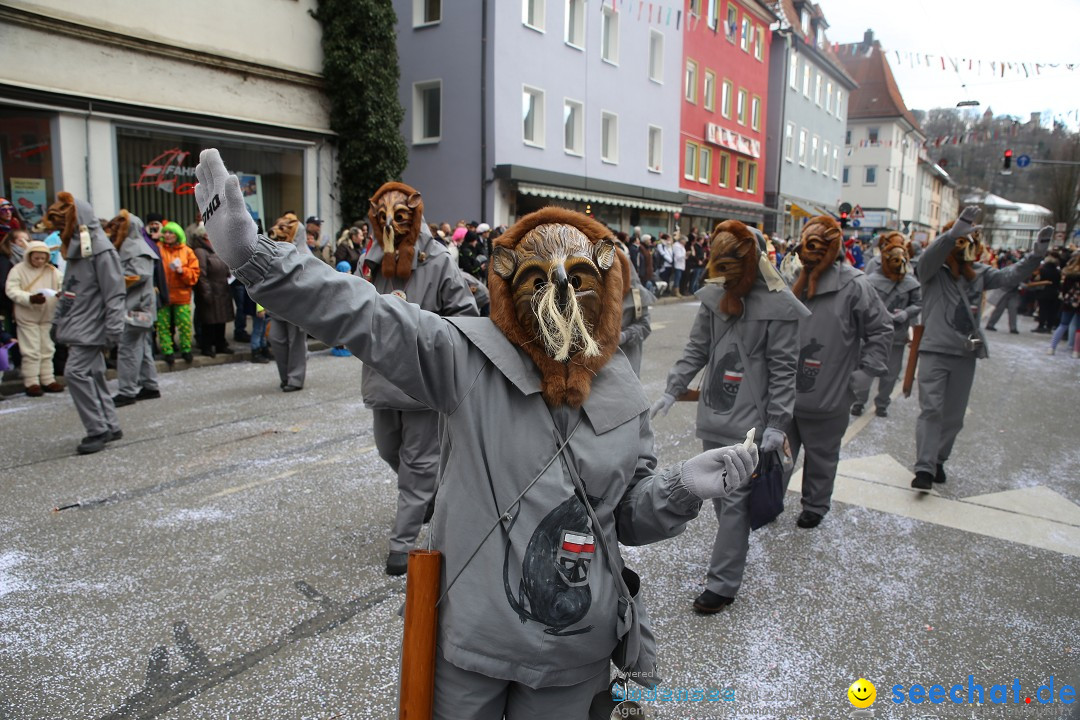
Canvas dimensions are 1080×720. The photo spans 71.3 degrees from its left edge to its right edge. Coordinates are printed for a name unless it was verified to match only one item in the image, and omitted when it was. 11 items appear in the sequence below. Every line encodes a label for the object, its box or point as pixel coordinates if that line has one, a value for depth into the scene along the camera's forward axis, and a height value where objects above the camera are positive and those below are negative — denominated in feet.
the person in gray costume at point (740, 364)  13.05 -1.77
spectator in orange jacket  32.14 -1.66
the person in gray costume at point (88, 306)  20.61 -1.66
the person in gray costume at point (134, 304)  25.36 -1.94
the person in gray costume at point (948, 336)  19.49 -1.72
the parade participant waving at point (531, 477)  6.21 -1.83
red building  100.48 +22.02
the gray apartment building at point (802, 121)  129.80 +27.20
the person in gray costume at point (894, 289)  27.04 -0.76
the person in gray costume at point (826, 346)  16.08 -1.73
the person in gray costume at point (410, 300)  13.96 -0.94
